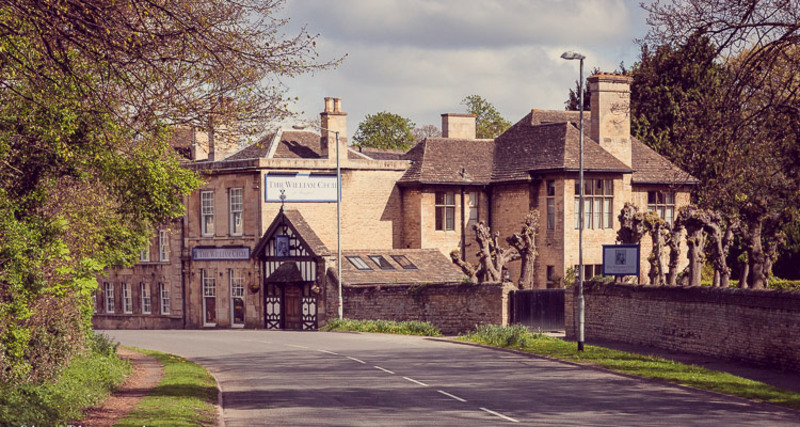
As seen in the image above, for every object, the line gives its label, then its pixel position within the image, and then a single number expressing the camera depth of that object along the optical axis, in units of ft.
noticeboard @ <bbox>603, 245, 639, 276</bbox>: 130.72
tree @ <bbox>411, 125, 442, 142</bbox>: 371.56
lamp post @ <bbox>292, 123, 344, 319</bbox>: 170.40
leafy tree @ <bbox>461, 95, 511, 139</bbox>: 334.85
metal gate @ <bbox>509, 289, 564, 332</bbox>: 155.43
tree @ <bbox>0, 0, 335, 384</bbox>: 49.42
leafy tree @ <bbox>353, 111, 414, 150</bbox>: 330.95
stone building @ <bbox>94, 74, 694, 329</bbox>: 187.21
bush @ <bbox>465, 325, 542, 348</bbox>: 130.65
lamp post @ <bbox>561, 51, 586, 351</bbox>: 113.60
